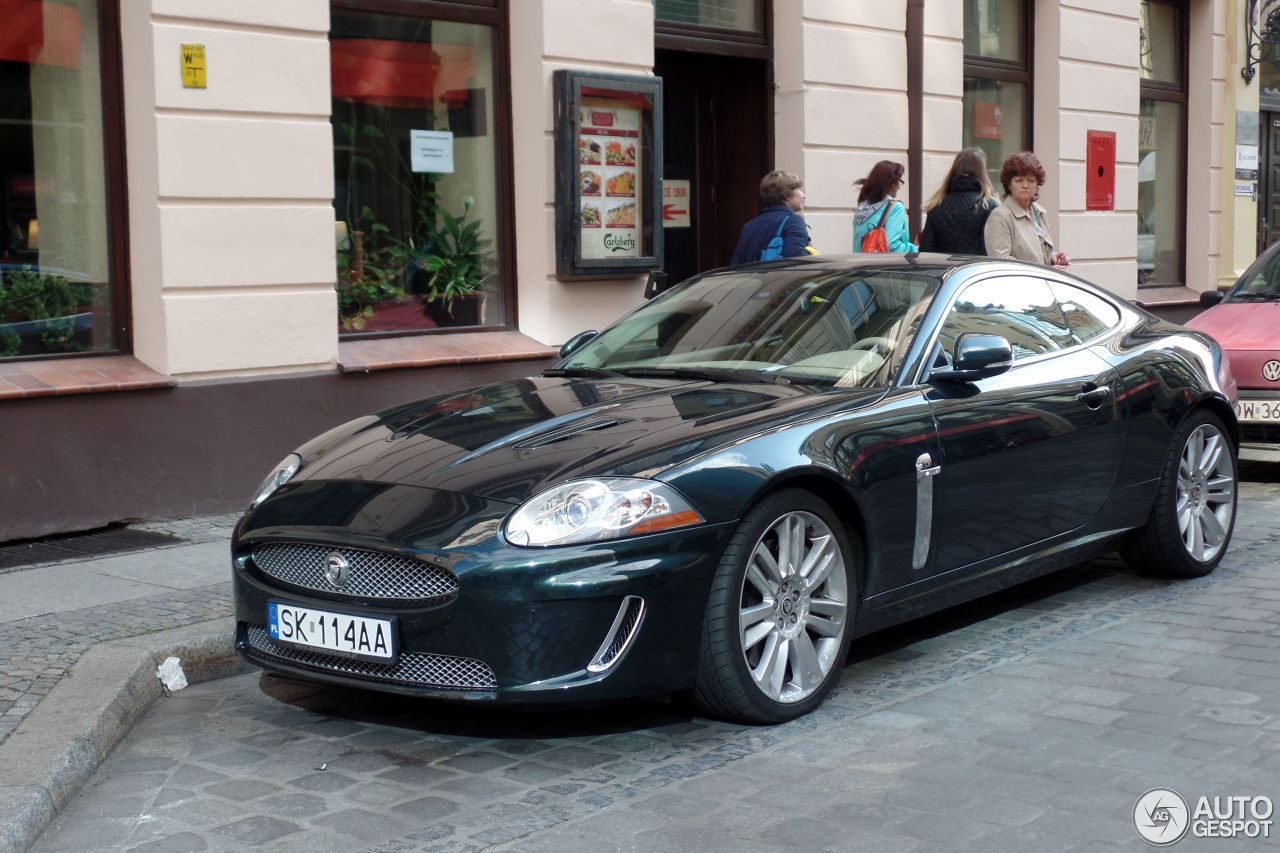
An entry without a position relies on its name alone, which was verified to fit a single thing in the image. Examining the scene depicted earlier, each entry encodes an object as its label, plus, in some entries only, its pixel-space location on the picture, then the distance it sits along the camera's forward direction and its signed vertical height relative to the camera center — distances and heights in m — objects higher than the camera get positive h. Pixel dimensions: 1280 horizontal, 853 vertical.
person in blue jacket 9.53 +0.28
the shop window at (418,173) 9.30 +0.62
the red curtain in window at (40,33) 7.90 +1.24
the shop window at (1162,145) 16.08 +1.20
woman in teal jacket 9.85 +0.37
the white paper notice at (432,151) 9.65 +0.75
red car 8.89 -0.46
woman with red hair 9.38 +0.27
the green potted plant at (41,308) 7.84 -0.13
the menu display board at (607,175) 9.77 +0.61
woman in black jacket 9.59 +0.35
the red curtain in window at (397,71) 9.23 +1.22
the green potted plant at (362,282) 9.26 -0.03
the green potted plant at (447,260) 9.70 +0.09
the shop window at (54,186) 7.91 +0.48
